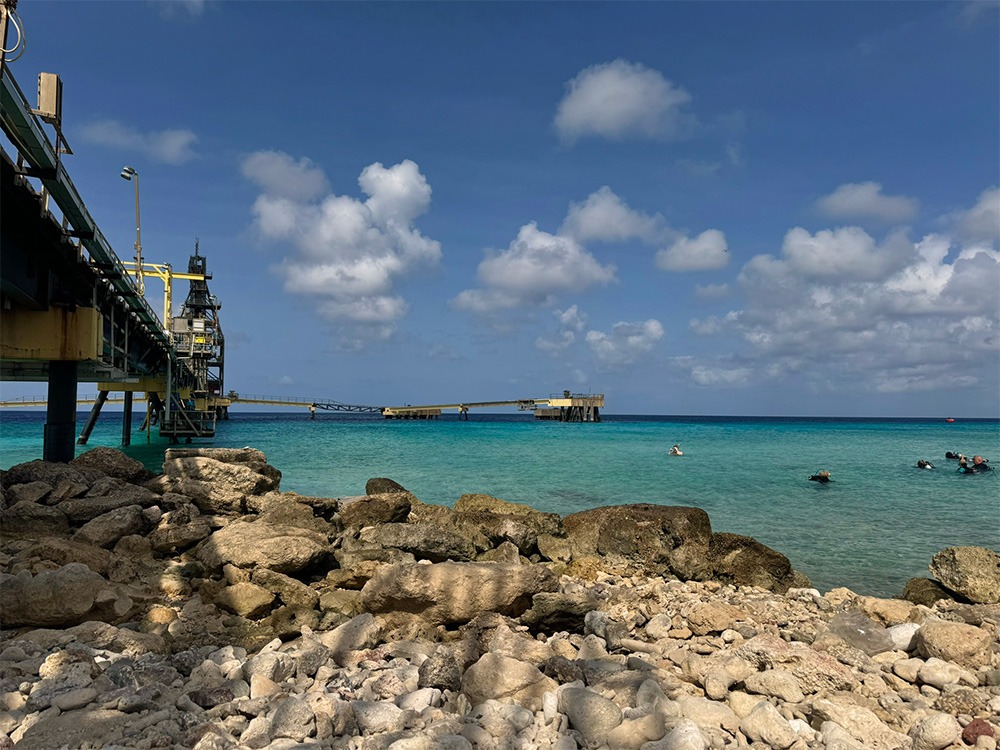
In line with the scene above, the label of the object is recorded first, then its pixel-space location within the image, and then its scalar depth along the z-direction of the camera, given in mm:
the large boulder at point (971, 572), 8922
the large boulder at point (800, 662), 5117
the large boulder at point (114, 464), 11469
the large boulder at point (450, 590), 6445
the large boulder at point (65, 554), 6969
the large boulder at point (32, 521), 8445
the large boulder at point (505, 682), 4836
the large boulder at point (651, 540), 10250
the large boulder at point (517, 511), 11383
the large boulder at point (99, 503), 9055
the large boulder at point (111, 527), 8227
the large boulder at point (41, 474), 9937
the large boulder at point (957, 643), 5688
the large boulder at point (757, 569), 9742
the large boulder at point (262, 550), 7367
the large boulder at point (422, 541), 8664
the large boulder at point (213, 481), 10414
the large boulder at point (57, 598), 5605
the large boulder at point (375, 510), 10391
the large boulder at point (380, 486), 14000
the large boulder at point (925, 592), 9065
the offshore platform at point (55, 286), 9242
